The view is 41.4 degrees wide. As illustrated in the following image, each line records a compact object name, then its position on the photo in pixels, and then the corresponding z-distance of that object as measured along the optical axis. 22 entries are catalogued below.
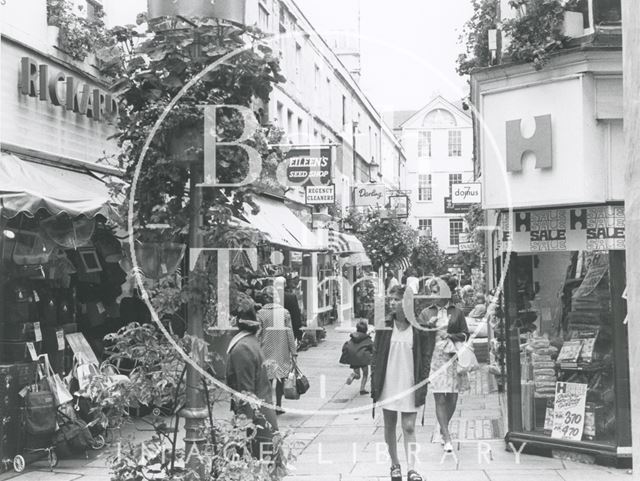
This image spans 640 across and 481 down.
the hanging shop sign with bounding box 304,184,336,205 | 22.39
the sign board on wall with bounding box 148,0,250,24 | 5.34
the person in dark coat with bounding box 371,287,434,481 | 7.83
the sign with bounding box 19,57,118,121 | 10.10
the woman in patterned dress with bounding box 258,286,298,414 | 11.33
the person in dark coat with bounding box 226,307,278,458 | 7.36
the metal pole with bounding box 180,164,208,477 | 5.39
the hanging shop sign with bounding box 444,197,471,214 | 23.16
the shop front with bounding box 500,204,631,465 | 8.32
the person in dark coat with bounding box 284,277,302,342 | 13.58
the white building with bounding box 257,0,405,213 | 26.34
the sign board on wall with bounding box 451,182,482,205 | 22.20
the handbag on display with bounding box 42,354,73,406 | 9.16
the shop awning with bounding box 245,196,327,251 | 16.78
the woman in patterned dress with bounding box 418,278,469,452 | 9.21
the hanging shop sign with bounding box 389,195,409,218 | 32.91
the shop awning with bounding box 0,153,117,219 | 8.29
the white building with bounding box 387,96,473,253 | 59.91
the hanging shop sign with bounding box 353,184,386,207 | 30.66
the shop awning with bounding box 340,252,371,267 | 33.19
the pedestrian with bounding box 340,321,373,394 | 14.13
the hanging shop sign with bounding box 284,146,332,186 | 20.97
